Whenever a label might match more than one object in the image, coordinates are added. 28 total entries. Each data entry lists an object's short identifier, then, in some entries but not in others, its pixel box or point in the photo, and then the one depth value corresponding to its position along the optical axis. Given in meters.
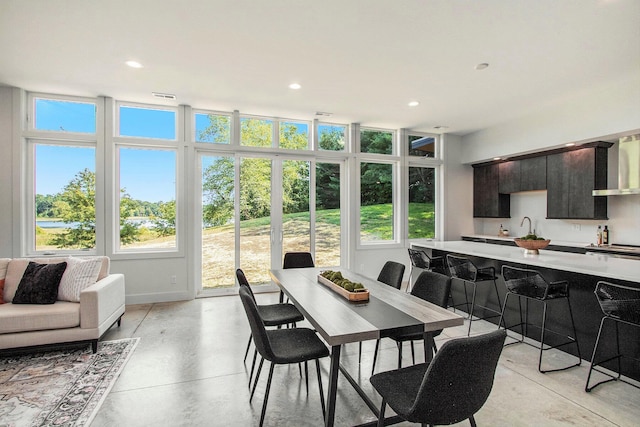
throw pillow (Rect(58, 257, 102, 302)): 3.17
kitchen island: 2.54
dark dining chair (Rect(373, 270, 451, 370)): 2.33
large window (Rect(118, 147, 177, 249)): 4.76
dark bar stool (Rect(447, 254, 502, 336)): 3.53
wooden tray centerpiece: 2.21
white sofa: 2.82
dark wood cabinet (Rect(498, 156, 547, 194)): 5.14
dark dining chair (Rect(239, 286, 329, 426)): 1.84
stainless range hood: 3.99
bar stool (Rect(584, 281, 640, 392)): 2.24
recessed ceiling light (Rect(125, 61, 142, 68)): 3.40
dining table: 1.69
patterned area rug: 2.09
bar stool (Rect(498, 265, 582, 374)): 2.80
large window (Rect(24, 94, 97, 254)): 4.41
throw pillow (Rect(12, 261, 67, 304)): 3.05
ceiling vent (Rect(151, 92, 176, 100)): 4.32
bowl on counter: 3.44
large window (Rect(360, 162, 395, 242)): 5.93
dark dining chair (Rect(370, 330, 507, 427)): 1.28
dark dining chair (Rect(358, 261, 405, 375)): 2.98
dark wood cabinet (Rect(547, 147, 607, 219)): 4.43
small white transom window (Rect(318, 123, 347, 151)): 5.70
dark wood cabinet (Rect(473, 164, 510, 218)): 5.93
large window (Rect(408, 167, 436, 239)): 6.24
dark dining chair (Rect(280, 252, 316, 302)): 3.80
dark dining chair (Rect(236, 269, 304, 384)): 2.58
